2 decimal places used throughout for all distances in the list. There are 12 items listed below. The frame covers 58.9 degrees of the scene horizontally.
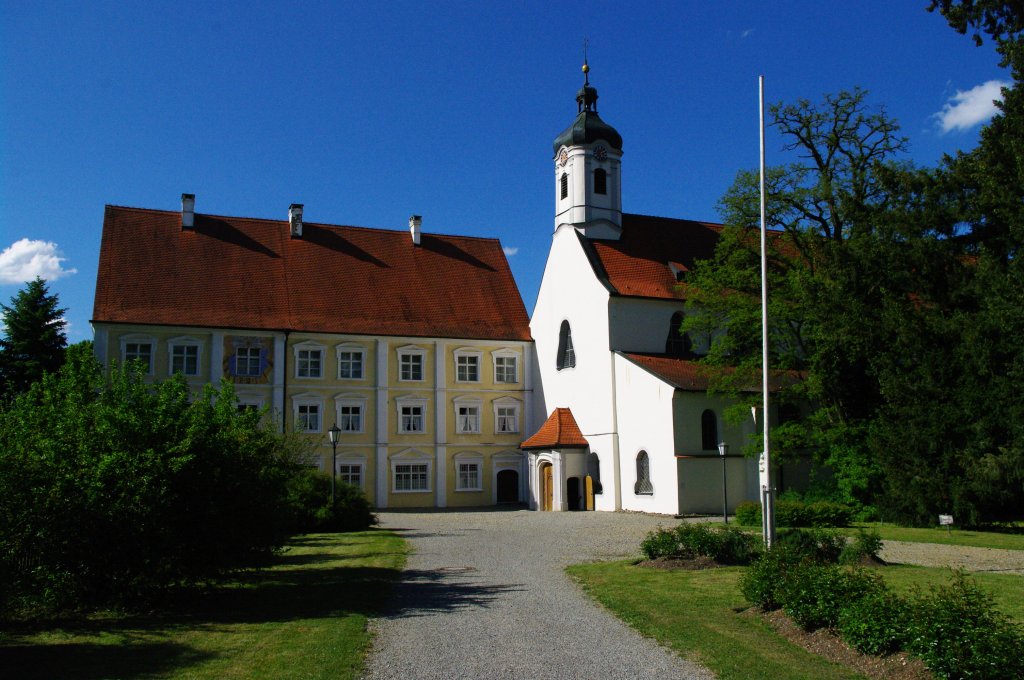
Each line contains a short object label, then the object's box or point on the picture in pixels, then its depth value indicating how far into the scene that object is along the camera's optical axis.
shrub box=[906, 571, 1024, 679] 7.44
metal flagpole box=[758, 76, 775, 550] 15.67
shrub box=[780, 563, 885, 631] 9.89
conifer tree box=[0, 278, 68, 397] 44.22
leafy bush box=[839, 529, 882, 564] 15.09
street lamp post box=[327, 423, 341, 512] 27.47
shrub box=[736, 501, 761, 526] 26.42
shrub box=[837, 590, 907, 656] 8.79
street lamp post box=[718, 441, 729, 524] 27.92
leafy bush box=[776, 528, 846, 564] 15.07
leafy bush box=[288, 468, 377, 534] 26.25
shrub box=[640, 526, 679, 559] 16.45
